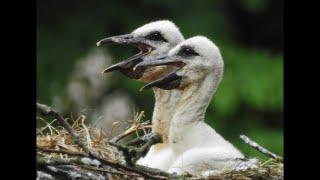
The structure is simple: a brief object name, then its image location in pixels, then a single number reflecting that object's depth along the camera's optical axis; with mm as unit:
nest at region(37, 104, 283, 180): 5691
